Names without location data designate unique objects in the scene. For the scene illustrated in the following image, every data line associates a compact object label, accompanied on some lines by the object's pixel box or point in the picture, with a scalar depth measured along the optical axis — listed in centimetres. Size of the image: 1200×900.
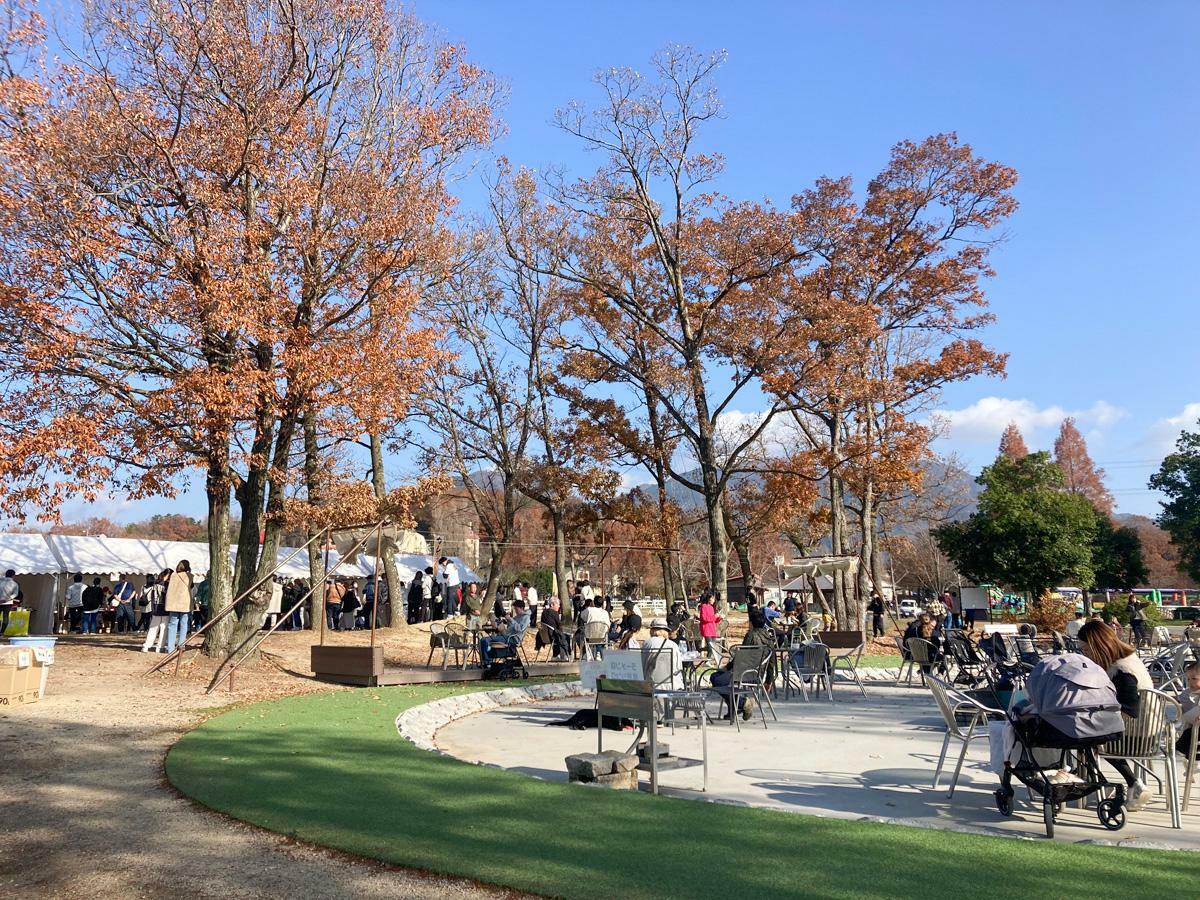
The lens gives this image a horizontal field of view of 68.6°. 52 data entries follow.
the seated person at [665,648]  994
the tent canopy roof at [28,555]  2030
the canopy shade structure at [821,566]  2200
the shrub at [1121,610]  2533
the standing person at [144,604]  2261
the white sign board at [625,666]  756
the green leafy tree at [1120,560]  4378
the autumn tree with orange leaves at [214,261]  1271
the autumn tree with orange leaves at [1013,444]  6929
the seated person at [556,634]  1723
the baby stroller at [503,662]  1482
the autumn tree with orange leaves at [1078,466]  7007
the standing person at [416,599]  2578
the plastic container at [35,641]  1111
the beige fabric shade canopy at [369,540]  1629
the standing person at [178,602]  1491
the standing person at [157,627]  1606
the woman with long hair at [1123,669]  600
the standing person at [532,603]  2352
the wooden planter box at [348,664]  1327
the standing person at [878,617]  2686
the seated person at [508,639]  1505
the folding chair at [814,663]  1302
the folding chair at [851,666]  1464
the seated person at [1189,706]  619
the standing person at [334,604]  2438
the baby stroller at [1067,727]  559
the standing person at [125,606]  2192
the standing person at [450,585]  2534
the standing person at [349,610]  2409
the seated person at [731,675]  1061
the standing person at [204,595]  1603
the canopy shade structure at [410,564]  3012
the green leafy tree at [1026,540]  3131
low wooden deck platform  1352
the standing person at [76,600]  2216
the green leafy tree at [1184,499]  4091
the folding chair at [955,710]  655
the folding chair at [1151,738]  570
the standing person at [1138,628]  1802
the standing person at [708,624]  1662
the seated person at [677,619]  1574
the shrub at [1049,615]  1873
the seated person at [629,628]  1134
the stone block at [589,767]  696
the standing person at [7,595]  1806
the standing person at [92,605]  2245
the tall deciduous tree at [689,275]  2202
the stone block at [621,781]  695
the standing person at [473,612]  1615
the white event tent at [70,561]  2077
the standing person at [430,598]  2580
